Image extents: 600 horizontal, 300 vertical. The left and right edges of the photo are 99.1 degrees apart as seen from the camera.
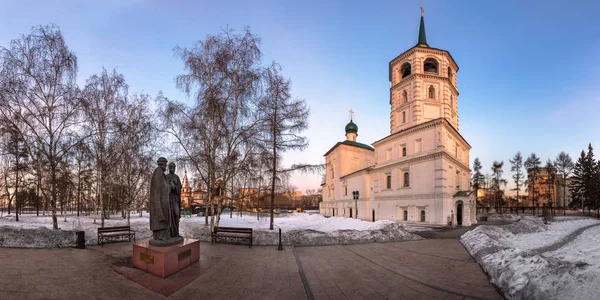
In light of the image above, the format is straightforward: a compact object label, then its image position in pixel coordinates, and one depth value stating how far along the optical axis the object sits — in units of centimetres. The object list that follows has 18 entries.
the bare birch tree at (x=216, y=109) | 1466
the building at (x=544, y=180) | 5166
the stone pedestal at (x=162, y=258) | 714
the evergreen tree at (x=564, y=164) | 5103
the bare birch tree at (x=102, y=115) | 1823
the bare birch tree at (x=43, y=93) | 1412
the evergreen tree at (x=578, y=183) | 4867
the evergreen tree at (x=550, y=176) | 5166
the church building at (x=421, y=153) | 2822
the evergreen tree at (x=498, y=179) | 5450
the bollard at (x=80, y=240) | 1109
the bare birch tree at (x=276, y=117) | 1569
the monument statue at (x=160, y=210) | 799
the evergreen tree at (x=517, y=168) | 5275
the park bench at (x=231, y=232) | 1273
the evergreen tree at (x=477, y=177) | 5669
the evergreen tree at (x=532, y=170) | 5172
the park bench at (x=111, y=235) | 1209
